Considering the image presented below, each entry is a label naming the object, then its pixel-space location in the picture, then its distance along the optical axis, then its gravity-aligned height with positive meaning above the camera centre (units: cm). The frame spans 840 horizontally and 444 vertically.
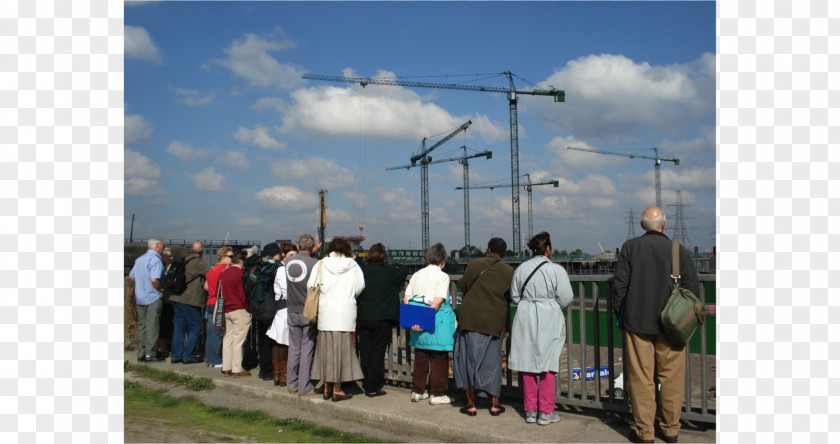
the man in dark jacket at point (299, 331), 689 -121
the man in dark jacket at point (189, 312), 933 -131
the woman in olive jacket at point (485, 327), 572 -96
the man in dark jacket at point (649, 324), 471 -77
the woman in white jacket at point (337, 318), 647 -99
